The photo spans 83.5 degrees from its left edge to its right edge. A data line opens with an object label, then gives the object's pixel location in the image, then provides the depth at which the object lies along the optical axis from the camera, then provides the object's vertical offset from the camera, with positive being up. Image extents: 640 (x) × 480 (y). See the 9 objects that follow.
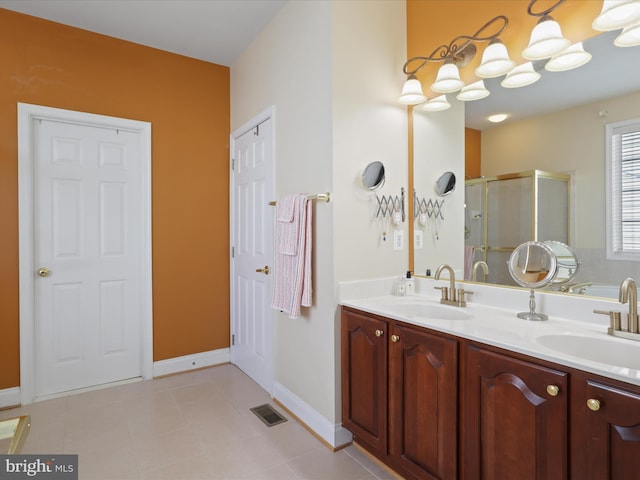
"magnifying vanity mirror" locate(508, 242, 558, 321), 1.63 -0.15
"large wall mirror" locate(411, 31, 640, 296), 1.52 +0.49
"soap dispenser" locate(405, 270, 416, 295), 2.28 -0.31
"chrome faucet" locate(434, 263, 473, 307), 1.94 -0.32
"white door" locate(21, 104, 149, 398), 2.73 -0.15
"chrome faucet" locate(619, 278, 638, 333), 1.31 -0.25
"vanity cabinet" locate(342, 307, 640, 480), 1.03 -0.63
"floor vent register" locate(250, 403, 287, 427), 2.38 -1.23
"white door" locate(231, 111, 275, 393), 2.81 -0.13
